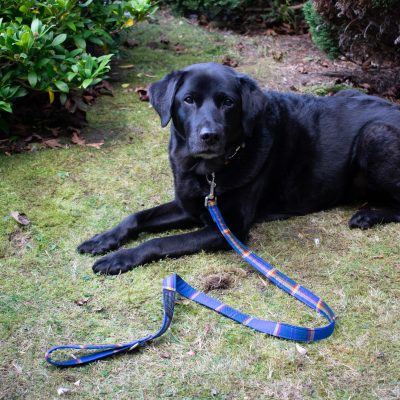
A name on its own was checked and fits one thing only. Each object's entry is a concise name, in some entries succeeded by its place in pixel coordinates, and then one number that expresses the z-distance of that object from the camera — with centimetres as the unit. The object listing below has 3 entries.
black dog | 329
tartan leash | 254
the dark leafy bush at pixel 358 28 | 514
